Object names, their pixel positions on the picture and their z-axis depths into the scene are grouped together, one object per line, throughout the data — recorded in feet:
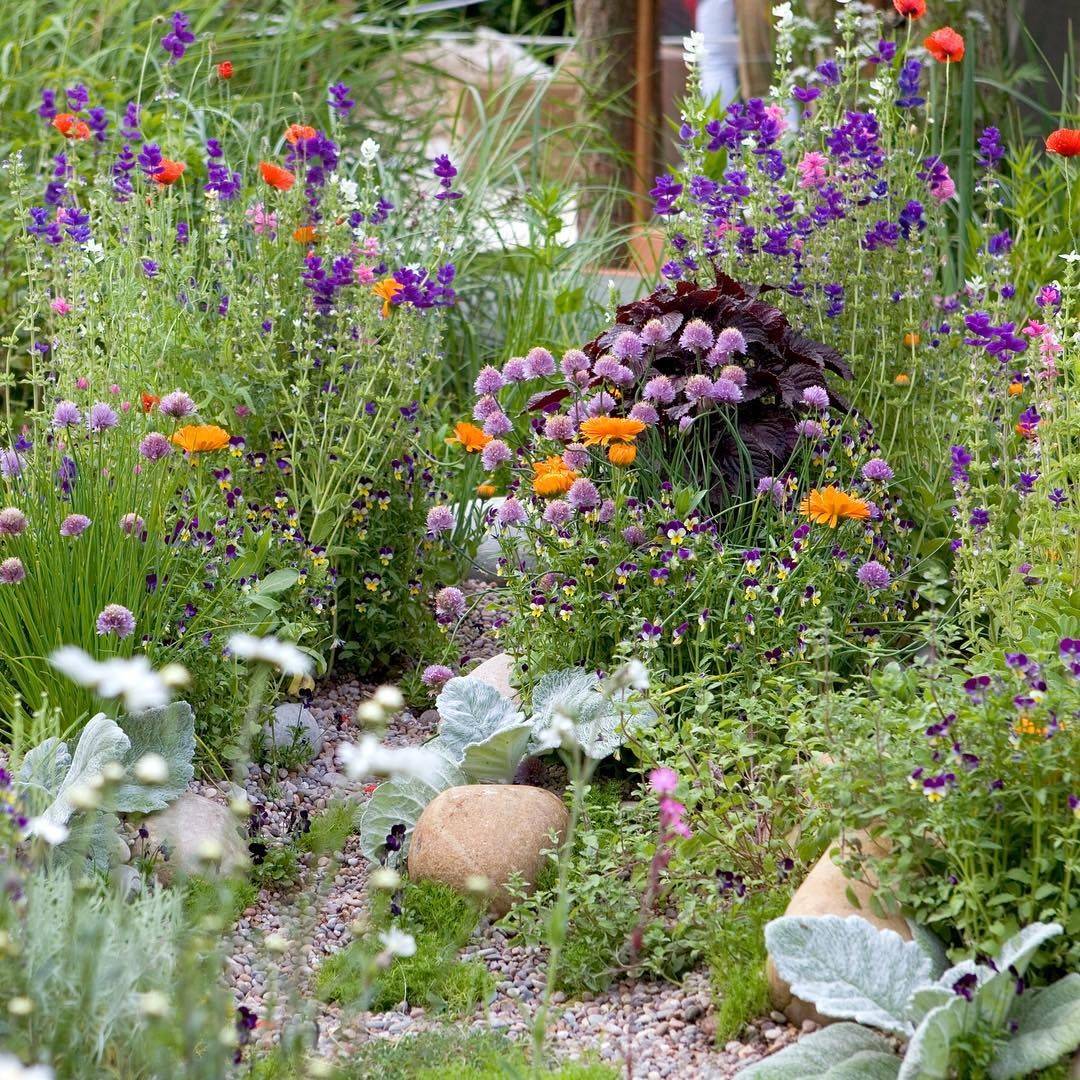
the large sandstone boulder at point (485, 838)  20.49
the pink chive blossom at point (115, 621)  19.60
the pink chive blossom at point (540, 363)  24.72
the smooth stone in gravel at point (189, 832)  20.03
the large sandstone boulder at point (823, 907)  17.25
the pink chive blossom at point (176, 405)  21.86
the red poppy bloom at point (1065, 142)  25.12
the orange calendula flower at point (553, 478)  22.93
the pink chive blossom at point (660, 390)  24.17
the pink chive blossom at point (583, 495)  23.11
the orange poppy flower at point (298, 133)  28.43
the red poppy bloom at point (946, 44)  27.37
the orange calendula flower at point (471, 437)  25.43
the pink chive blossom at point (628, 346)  24.59
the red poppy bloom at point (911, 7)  27.18
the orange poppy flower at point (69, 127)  27.76
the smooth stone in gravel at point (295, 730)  24.72
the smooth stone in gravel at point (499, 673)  25.09
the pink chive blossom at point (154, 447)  21.70
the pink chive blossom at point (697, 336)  24.43
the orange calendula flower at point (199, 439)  22.38
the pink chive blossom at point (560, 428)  24.41
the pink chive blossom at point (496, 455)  24.35
